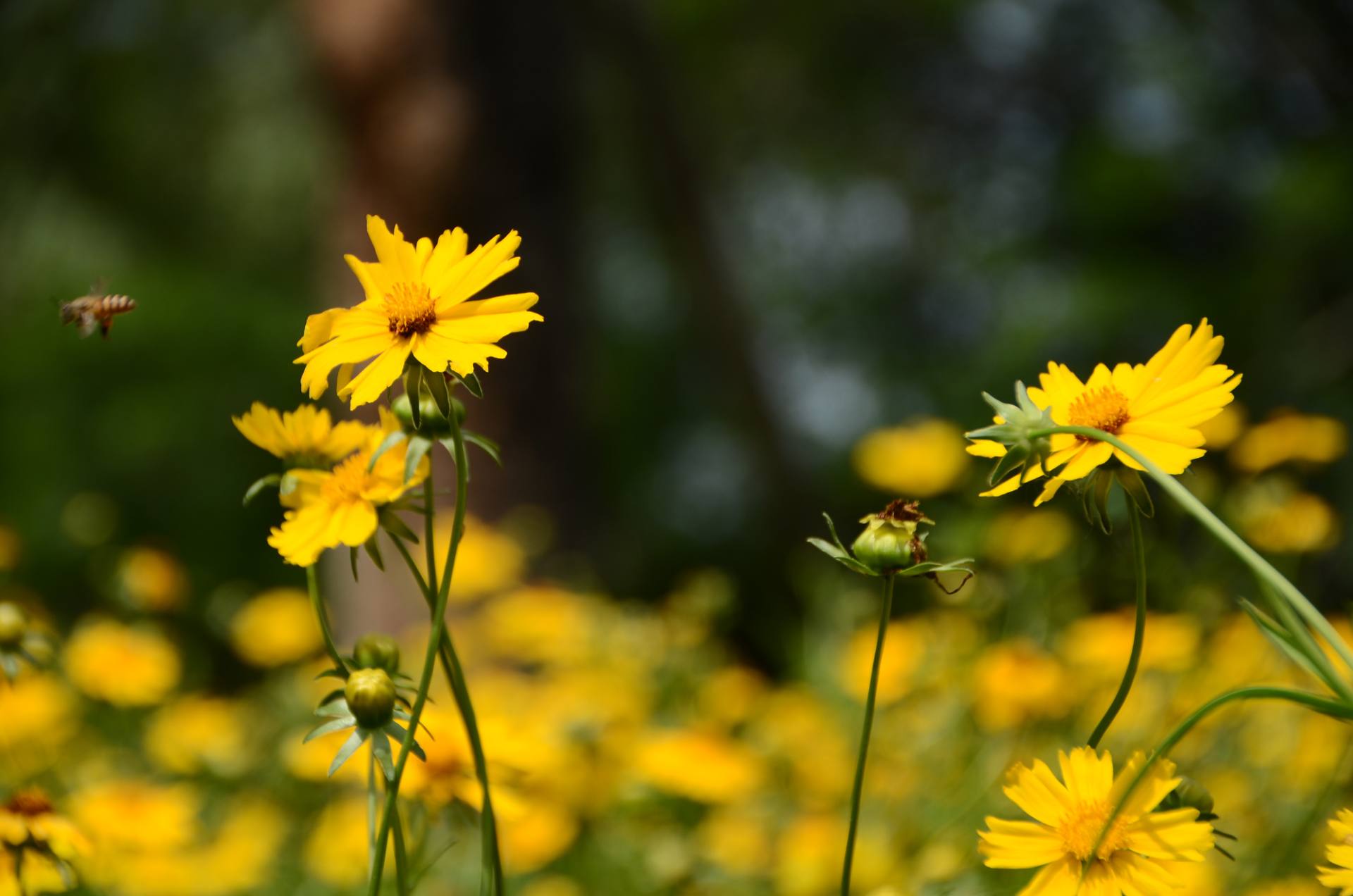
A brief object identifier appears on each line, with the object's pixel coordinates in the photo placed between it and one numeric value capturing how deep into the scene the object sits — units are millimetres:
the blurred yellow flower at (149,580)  2402
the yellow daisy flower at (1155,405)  1477
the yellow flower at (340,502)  1483
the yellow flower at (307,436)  1501
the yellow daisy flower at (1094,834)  1467
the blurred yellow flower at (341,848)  1880
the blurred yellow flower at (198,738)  2267
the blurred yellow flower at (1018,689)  1804
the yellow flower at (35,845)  1527
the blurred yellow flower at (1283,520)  1907
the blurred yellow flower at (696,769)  1941
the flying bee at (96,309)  1564
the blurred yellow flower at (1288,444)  2065
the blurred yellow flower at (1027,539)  2158
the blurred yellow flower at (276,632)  2952
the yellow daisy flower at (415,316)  1478
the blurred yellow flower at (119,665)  2294
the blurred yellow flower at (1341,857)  1453
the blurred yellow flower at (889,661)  2246
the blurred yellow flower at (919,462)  2644
